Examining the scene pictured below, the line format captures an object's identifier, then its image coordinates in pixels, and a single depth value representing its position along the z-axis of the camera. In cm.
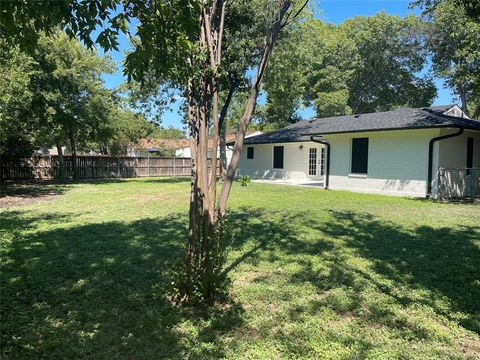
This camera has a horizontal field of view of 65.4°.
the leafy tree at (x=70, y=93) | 1481
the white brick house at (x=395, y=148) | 1342
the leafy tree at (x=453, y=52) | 1705
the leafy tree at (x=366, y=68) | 3094
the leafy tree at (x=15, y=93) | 1069
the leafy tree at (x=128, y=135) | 2991
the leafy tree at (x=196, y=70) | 271
